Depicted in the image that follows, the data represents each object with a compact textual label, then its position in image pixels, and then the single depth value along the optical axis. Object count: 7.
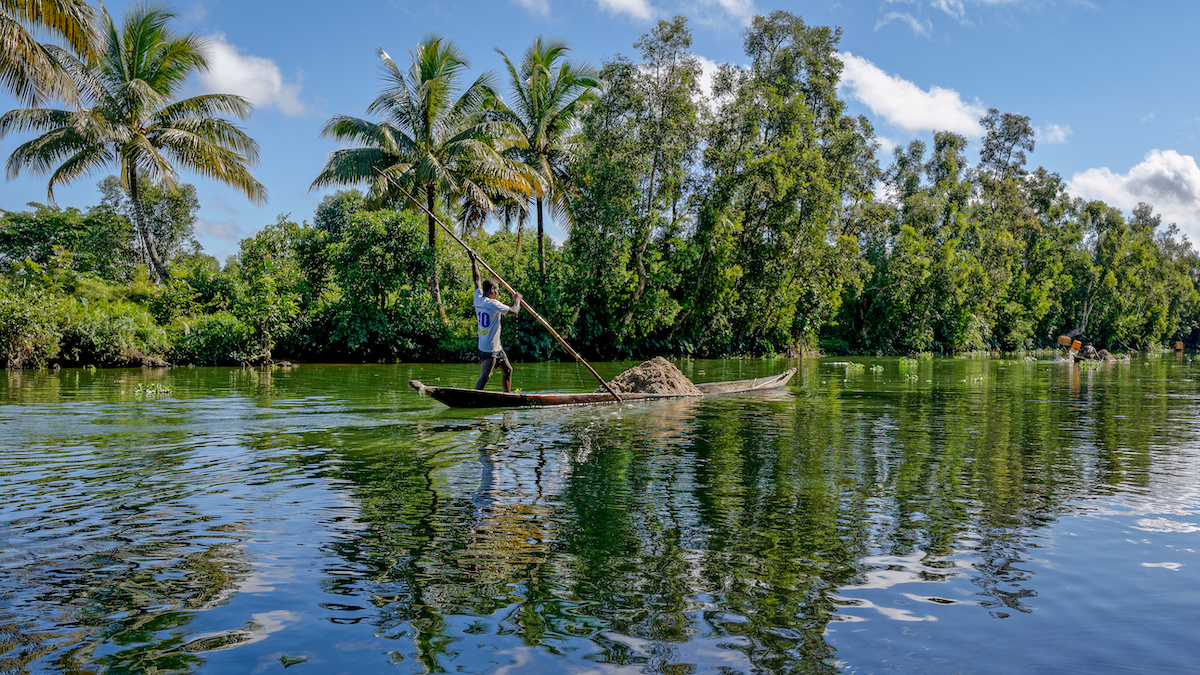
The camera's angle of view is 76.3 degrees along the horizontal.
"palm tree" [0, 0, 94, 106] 15.20
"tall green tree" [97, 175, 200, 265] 40.84
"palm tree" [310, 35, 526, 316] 27.50
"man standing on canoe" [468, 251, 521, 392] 12.02
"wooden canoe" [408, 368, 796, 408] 11.73
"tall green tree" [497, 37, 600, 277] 30.38
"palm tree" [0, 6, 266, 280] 24.42
